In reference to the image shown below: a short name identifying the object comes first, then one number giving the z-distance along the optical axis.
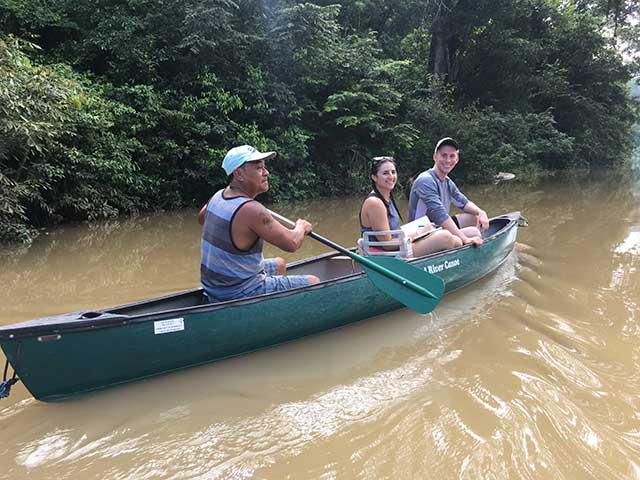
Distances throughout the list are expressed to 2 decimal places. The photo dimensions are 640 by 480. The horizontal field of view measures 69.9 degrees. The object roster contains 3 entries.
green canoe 2.44
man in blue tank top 2.79
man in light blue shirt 4.32
